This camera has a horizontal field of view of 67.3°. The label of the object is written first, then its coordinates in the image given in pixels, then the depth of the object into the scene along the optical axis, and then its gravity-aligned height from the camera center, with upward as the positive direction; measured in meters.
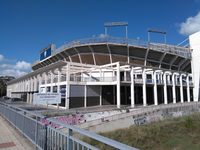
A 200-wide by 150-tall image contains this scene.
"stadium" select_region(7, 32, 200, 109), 22.05 +2.28
